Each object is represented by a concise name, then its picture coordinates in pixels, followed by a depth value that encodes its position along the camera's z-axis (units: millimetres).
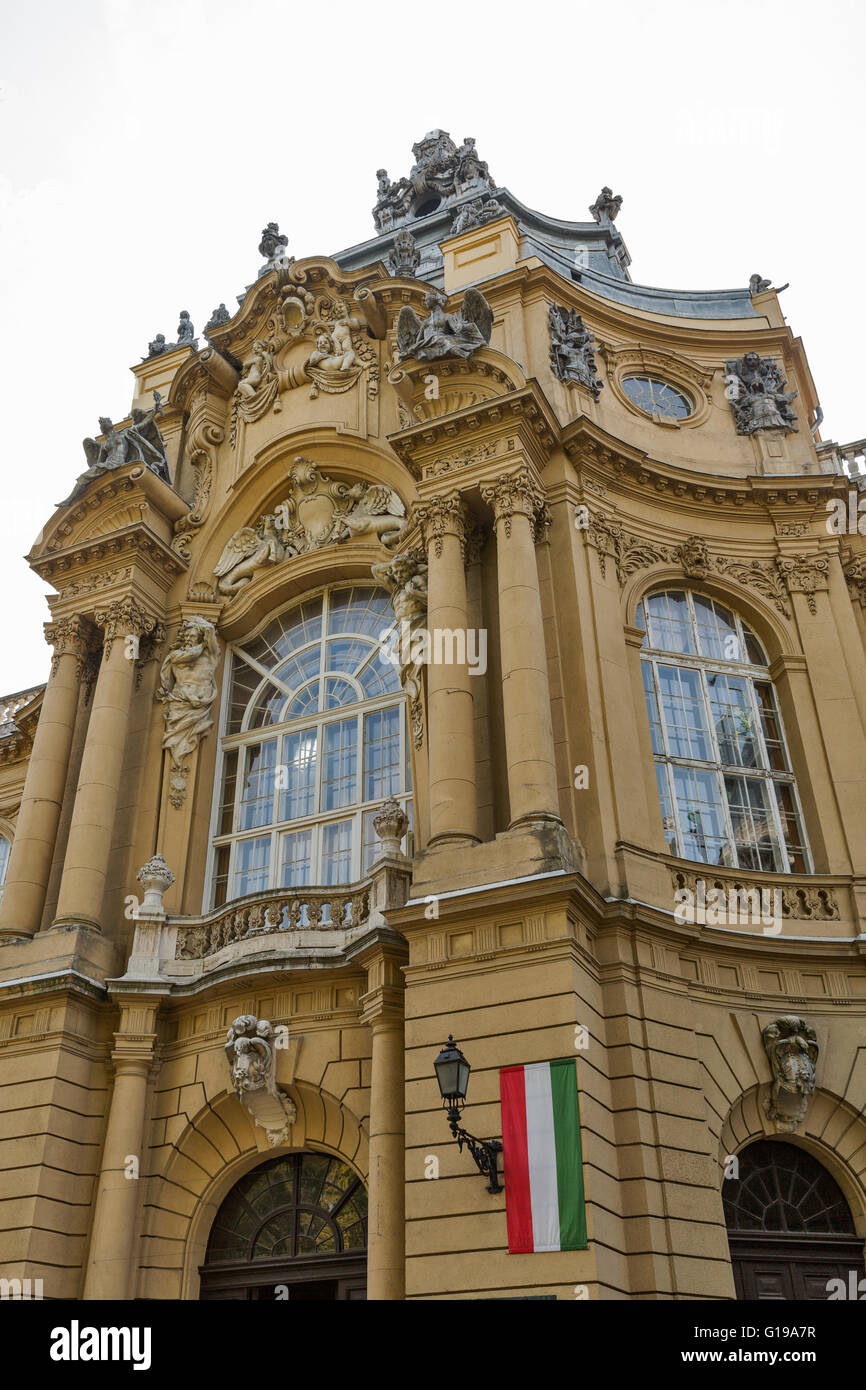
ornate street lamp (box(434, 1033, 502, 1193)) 11789
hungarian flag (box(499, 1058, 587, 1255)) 11570
